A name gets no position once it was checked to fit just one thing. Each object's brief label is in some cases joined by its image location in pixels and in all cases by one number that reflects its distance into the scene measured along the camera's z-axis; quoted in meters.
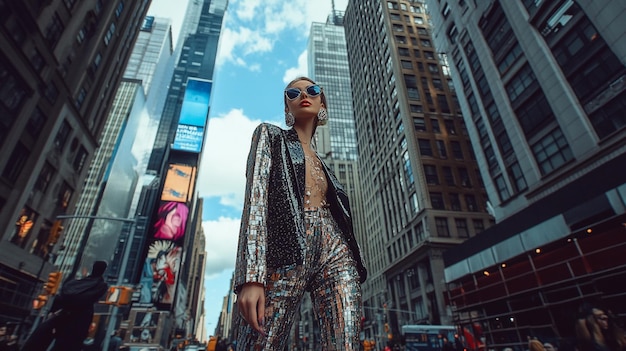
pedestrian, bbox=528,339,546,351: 7.61
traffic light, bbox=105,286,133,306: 13.51
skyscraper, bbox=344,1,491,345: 40.16
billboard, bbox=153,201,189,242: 51.09
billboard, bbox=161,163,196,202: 53.81
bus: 22.33
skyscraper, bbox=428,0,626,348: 14.56
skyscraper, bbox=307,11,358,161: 106.00
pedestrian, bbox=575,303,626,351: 4.96
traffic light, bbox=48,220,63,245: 13.50
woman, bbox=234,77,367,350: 1.69
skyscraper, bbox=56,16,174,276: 73.50
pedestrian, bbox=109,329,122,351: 12.20
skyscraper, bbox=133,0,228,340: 51.79
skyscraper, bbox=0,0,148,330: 21.42
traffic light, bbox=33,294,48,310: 12.30
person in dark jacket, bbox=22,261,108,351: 3.66
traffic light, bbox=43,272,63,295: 12.94
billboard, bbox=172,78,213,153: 60.61
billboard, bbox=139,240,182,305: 49.34
